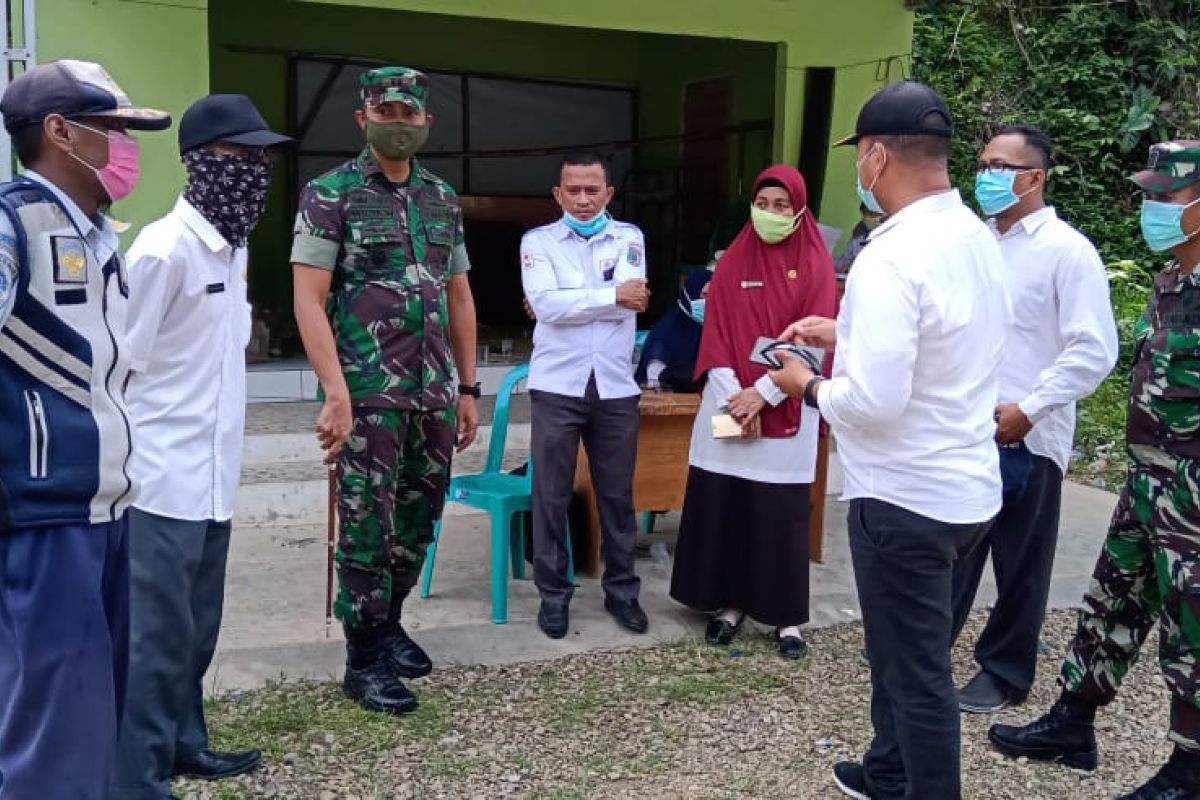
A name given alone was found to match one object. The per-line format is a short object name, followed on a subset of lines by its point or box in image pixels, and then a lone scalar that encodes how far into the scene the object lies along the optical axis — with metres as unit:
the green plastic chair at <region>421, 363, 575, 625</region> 4.22
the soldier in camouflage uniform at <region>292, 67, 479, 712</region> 3.23
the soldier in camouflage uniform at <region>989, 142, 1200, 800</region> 2.85
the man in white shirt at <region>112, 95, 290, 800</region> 2.63
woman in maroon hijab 3.90
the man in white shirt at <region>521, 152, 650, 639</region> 4.04
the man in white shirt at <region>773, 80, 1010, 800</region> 2.40
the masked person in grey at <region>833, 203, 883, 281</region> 6.77
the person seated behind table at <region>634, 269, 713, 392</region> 5.01
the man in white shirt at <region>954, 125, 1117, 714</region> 3.28
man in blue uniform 2.03
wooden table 4.73
